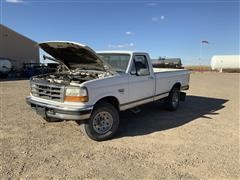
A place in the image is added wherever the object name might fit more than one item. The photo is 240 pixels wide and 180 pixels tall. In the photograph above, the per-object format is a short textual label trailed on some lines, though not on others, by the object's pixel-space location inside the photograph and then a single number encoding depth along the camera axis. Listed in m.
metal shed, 21.91
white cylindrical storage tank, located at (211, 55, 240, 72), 46.75
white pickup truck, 3.70
